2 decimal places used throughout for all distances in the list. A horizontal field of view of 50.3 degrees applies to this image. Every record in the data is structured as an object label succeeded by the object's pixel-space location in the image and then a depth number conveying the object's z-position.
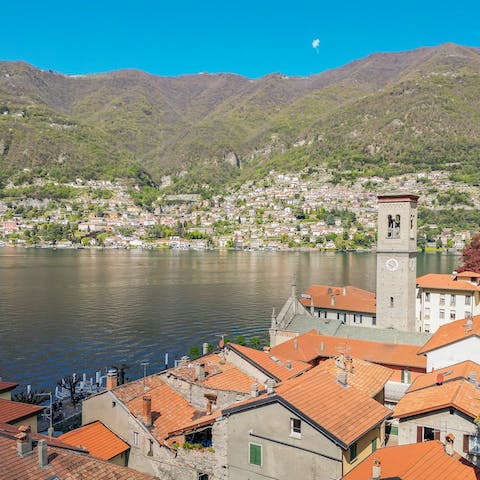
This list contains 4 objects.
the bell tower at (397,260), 52.47
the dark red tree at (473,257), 75.86
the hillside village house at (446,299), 60.62
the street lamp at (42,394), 48.53
